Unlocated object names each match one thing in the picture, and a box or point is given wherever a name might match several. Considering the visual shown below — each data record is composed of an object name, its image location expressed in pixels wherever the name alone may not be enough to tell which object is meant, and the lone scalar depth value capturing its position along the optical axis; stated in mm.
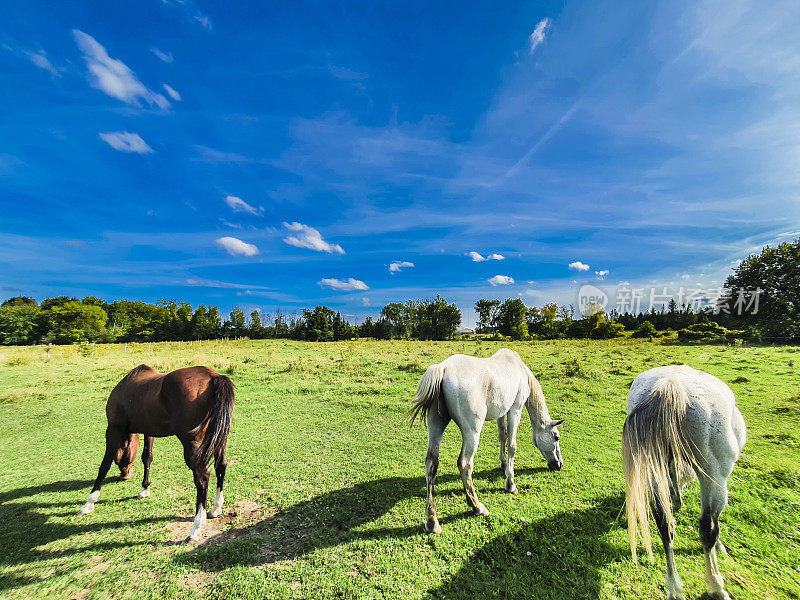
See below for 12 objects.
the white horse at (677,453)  2660
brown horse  3695
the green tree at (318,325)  55969
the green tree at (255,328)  61062
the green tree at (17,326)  41438
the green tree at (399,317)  60438
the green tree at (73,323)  44375
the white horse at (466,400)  3857
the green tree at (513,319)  50991
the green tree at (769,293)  25172
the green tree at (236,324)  58719
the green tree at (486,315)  56688
